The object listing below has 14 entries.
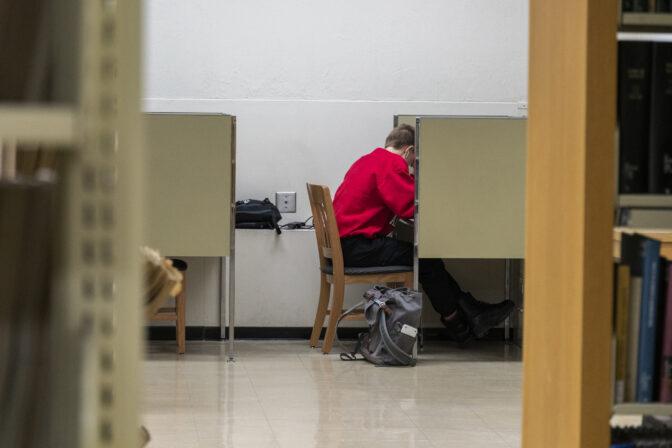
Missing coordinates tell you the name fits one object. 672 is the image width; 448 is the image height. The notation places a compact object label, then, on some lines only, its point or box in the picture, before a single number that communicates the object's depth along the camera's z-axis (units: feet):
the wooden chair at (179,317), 37.52
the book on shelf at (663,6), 13.62
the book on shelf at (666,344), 13.51
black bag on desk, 40.09
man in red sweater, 37.50
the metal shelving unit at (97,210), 6.95
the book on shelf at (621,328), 13.50
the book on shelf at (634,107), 13.47
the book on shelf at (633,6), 13.53
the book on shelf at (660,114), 13.50
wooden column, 13.42
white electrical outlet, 41.32
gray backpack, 35.29
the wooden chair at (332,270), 36.50
